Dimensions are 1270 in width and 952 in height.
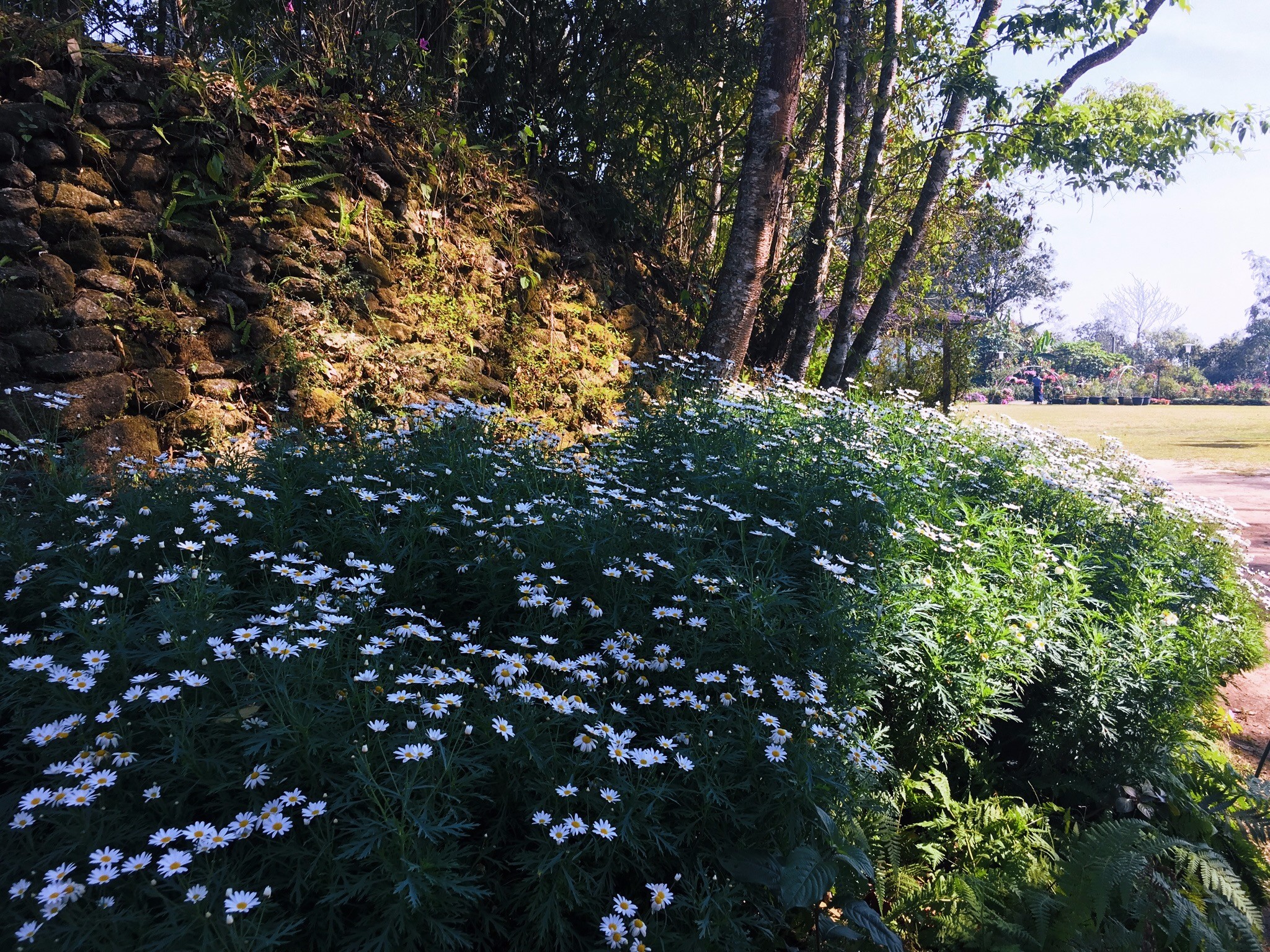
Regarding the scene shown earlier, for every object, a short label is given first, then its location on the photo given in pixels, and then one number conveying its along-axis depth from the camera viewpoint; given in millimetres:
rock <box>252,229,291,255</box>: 5082
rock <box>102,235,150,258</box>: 4504
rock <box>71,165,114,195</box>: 4496
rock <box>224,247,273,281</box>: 4965
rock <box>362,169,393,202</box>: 5902
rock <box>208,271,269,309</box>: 4871
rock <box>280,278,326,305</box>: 5172
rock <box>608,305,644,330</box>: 7555
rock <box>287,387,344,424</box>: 4902
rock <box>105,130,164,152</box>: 4691
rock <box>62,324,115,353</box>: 4168
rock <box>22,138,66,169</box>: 4363
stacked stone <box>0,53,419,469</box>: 4094
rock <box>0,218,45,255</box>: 4133
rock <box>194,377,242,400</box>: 4609
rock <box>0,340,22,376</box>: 3949
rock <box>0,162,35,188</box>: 4250
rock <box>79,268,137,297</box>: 4348
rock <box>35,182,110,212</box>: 4359
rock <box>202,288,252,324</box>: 4789
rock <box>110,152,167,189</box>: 4680
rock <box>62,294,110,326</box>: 4211
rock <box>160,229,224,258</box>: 4719
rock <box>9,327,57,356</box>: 4016
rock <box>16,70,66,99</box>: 4422
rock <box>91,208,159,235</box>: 4500
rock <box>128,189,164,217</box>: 4695
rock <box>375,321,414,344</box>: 5566
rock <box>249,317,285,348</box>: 4895
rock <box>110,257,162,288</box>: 4527
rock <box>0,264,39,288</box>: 4039
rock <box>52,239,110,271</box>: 4336
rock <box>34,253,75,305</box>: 4184
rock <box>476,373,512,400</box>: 5889
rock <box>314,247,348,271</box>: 5371
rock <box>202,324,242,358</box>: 4746
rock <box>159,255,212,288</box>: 4688
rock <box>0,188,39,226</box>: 4191
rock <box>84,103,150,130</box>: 4613
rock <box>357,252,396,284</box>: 5613
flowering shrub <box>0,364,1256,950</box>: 1557
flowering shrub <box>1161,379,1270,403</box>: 39031
